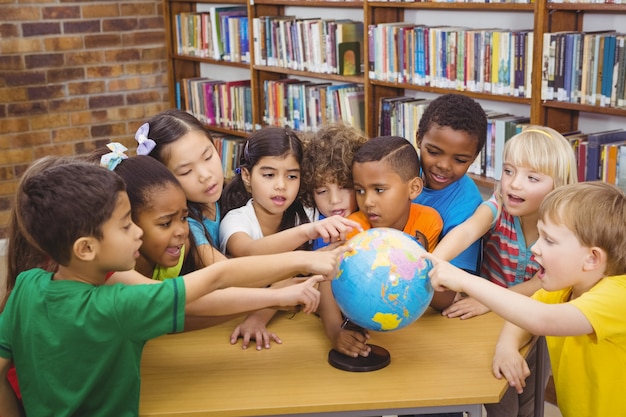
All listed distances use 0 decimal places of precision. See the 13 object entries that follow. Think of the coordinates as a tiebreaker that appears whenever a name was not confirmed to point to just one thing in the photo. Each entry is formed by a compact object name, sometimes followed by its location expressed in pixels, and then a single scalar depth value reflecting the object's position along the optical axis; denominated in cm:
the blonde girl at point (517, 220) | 258
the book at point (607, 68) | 379
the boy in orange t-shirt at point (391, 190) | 261
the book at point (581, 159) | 400
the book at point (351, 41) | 521
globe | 204
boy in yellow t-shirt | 202
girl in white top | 264
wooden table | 204
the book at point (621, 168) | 385
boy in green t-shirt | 191
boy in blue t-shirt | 280
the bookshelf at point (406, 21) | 404
